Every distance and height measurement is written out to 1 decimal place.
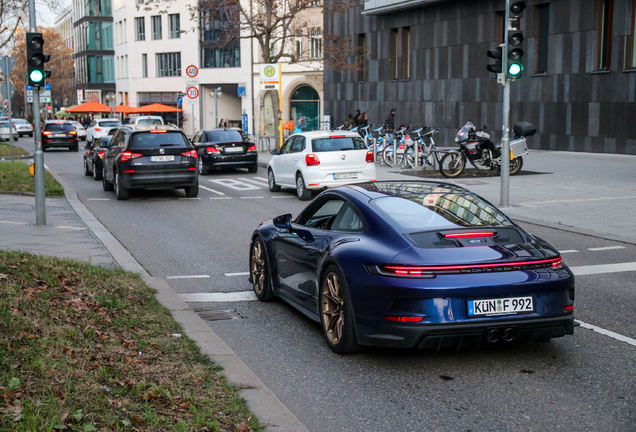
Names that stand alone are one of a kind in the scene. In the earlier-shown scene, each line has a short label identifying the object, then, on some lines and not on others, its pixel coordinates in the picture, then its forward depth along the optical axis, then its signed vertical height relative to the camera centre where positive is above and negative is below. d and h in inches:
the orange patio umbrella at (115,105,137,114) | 2532.0 +41.7
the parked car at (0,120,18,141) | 2303.2 -20.7
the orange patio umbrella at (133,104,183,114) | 2572.1 +42.2
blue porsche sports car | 209.0 -43.0
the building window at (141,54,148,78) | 3161.9 +223.8
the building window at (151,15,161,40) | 3068.4 +368.0
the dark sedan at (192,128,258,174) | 1018.1 -37.3
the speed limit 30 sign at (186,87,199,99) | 1277.1 +47.4
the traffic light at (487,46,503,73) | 613.3 +47.0
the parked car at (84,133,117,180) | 927.0 -40.7
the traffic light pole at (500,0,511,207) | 608.4 -19.2
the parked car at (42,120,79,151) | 1642.5 -25.7
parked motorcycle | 892.6 -39.1
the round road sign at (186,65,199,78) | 1261.8 +80.6
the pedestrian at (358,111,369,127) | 1585.9 +2.2
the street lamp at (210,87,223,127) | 2770.4 +97.6
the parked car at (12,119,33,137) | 2593.0 -14.0
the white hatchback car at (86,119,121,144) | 1831.9 -9.2
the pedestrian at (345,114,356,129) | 1540.4 -5.6
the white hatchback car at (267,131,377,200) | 722.8 -37.9
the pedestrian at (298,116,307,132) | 1958.3 -8.6
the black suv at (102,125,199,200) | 711.1 -35.1
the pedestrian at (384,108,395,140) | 1350.1 -3.7
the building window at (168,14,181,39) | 2967.5 +363.2
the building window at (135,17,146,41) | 3170.8 +375.8
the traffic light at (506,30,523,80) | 602.5 +50.1
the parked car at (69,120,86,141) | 2145.8 -29.2
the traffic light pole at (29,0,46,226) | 504.4 -24.5
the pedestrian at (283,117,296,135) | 1848.1 -13.7
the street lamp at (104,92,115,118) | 2427.7 +61.3
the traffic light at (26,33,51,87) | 498.9 +39.5
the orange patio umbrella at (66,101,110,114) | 2375.5 +42.8
